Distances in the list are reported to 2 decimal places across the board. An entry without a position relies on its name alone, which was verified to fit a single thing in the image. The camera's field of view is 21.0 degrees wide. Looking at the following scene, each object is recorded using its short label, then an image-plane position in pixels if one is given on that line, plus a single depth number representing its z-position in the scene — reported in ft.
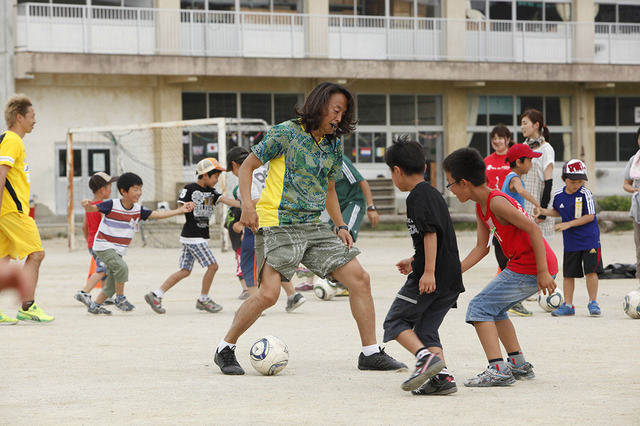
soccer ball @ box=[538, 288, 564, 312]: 51.36
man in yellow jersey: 47.74
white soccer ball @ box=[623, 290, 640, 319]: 48.83
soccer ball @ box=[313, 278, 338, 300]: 59.79
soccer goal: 148.05
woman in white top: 56.04
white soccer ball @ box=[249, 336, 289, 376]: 34.65
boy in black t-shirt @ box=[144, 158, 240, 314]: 54.27
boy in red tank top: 31.75
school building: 154.96
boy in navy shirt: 50.90
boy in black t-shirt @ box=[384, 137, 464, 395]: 31.22
